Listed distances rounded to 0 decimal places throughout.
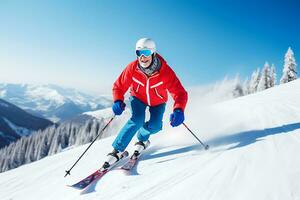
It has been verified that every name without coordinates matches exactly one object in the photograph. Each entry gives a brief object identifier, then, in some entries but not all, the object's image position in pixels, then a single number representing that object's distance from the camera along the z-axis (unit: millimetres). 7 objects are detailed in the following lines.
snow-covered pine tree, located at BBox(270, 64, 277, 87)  47938
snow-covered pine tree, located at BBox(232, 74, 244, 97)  54269
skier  6141
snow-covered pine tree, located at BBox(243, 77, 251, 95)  58453
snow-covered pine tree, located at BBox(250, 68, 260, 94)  51938
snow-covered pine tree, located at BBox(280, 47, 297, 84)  43250
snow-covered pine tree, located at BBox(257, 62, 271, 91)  47962
